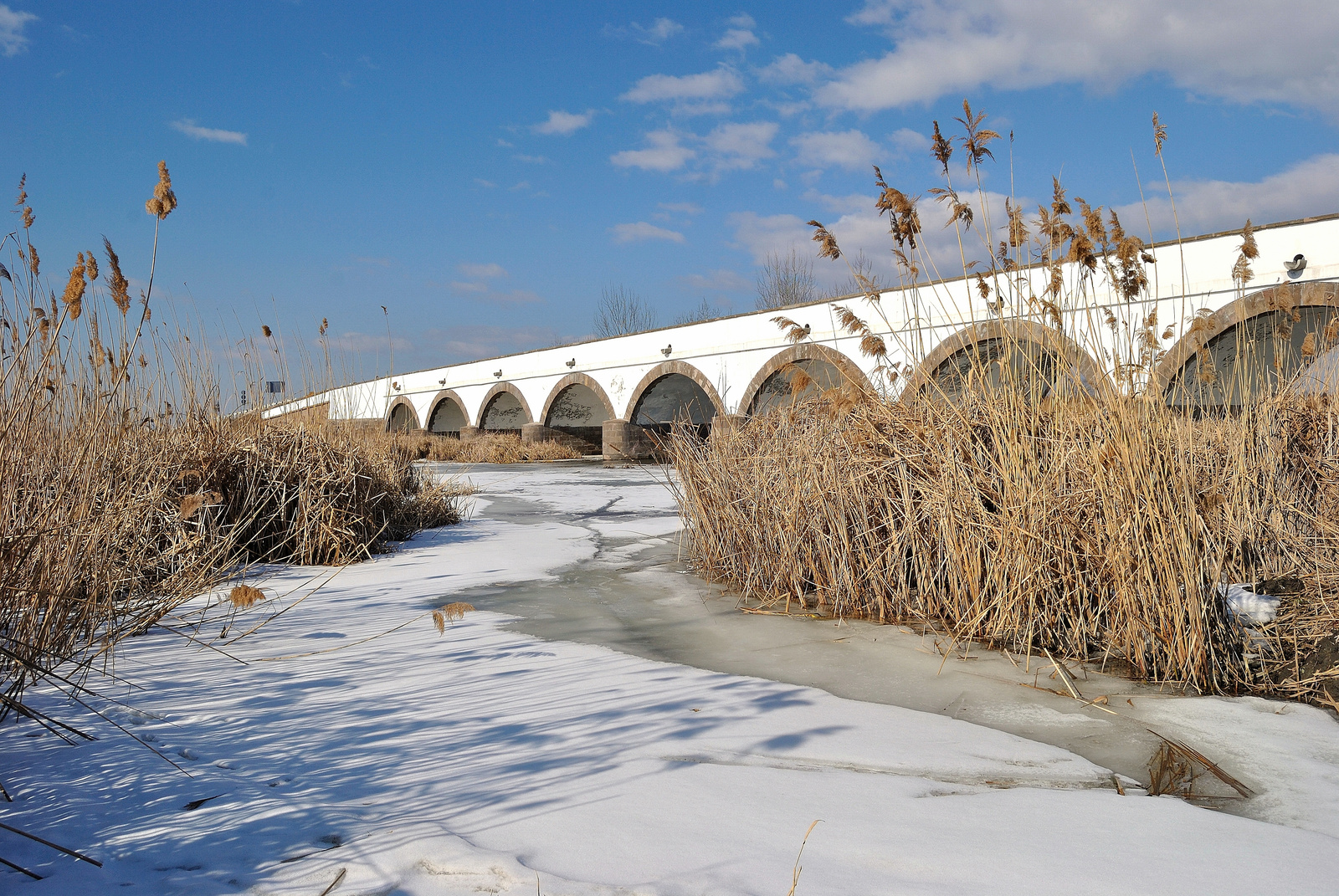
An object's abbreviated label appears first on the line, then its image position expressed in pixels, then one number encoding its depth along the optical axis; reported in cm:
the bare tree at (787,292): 3219
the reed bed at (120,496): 200
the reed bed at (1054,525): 234
